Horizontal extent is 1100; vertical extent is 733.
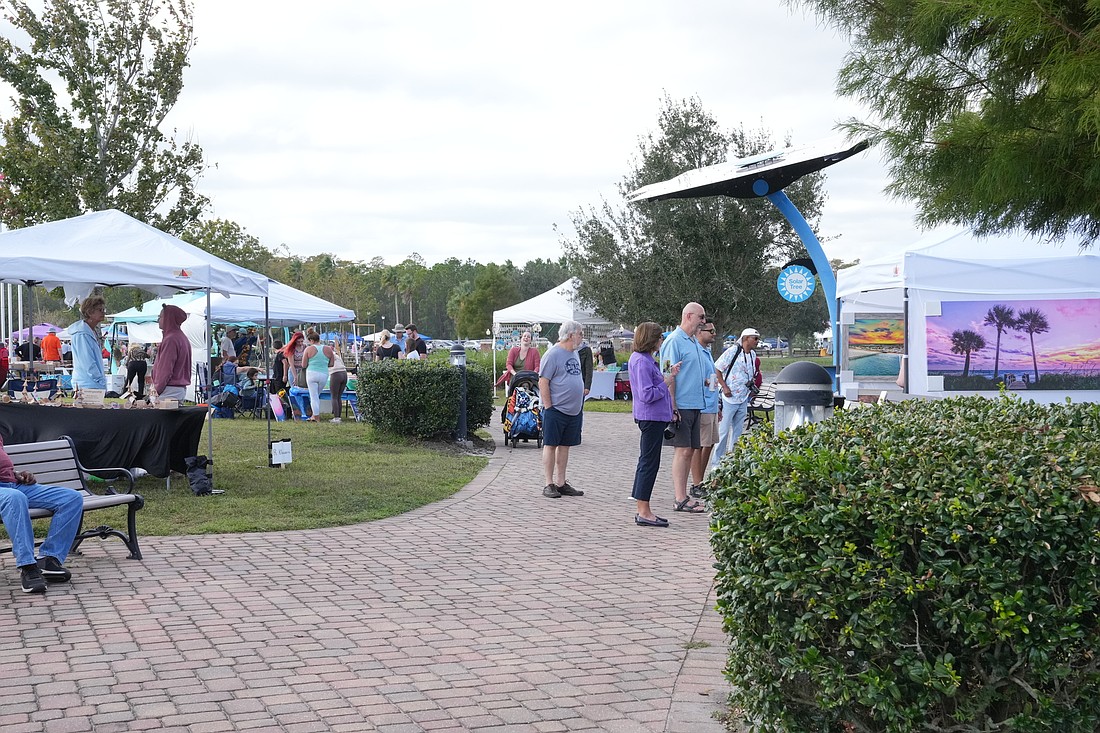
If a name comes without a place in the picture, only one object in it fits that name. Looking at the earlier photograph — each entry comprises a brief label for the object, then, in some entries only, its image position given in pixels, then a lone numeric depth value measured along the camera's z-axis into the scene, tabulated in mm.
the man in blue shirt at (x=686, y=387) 9625
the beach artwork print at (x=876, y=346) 13281
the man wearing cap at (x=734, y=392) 11758
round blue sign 12281
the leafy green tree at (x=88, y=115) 21859
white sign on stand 12219
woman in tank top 20156
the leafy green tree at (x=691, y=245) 26064
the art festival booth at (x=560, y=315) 27662
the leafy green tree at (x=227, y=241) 38250
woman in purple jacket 9094
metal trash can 7465
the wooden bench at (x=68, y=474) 7336
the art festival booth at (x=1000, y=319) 11641
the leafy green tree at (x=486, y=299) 95062
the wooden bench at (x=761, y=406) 16614
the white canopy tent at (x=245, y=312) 21875
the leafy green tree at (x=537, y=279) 99812
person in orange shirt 27781
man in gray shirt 10656
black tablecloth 10320
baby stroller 15812
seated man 6453
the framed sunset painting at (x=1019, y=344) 11703
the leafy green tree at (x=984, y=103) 4004
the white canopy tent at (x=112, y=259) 9920
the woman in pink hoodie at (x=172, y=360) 10898
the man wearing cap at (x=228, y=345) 22659
